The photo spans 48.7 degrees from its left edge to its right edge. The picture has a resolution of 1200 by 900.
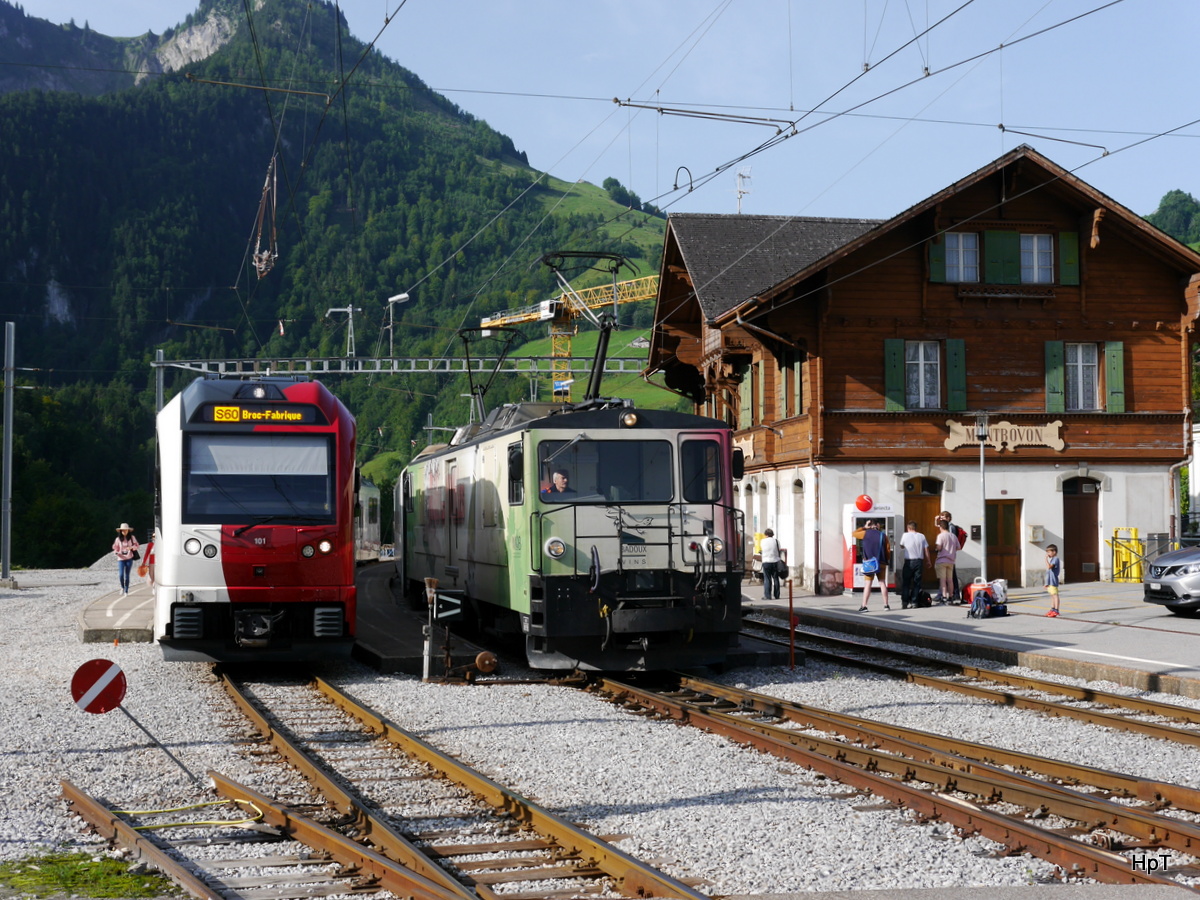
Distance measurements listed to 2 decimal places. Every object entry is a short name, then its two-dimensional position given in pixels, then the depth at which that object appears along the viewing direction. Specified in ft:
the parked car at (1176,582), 68.59
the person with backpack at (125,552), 90.68
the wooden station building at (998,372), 96.17
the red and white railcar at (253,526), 46.68
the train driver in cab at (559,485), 47.01
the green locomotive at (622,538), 45.75
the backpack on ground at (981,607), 71.46
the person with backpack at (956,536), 78.23
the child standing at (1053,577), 70.90
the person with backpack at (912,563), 76.54
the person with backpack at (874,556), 79.92
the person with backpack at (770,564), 89.20
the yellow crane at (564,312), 198.26
